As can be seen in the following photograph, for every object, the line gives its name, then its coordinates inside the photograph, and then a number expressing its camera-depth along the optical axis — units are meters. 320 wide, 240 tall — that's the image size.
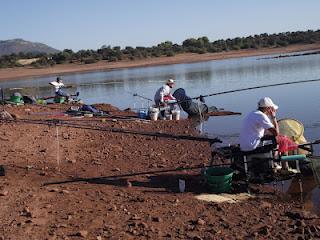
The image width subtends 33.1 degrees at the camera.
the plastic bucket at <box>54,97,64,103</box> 26.25
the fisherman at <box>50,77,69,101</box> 26.45
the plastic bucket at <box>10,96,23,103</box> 23.80
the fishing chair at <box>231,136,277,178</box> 9.34
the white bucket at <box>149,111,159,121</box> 19.33
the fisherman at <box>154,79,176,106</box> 19.50
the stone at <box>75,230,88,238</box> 6.75
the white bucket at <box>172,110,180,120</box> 19.81
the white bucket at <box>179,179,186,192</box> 9.24
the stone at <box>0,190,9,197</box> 8.25
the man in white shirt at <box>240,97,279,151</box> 9.36
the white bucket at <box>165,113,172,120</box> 19.73
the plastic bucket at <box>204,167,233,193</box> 9.14
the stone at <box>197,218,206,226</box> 7.43
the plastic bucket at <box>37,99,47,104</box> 25.39
